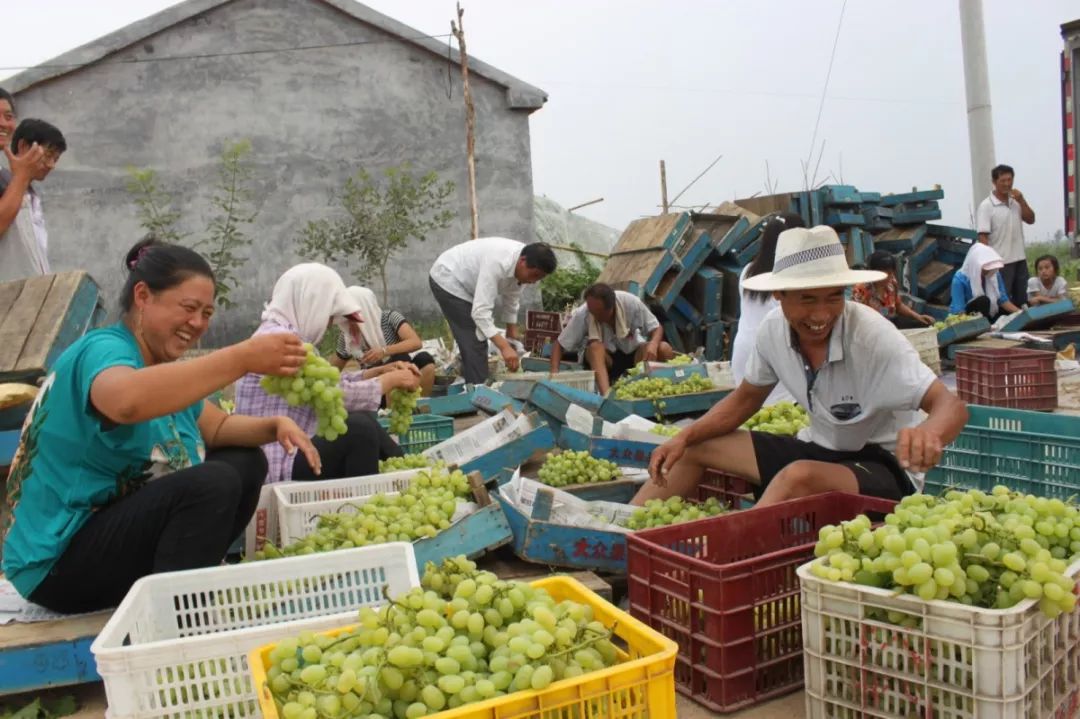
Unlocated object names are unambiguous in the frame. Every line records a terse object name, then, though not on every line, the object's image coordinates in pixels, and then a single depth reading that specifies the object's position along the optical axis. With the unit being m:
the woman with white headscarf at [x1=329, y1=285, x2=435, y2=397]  5.45
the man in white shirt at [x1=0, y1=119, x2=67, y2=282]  4.29
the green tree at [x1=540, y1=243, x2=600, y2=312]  16.30
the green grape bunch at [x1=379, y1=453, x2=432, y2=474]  4.15
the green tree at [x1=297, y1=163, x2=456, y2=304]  13.65
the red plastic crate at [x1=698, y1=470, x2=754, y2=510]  3.58
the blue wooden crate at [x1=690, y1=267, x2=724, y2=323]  10.11
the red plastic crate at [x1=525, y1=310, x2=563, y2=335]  9.53
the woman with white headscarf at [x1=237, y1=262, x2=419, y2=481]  3.86
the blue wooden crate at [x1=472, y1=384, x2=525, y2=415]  5.41
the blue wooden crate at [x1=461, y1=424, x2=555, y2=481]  4.34
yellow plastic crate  1.48
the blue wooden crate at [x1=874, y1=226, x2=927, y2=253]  12.12
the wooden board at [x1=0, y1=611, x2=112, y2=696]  2.52
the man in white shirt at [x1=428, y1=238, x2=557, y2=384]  7.15
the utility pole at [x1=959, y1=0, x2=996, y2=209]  11.77
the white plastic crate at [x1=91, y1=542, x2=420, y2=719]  1.86
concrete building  12.94
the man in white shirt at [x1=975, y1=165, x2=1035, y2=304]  10.59
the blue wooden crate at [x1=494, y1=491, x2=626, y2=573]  3.18
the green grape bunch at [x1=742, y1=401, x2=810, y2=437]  4.30
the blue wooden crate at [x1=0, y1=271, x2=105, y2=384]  3.75
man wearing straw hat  2.87
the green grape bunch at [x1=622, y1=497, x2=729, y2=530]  3.34
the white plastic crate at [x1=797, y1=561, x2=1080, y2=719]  1.77
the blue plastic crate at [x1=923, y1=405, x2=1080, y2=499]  3.40
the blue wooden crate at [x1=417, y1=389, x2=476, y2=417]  6.21
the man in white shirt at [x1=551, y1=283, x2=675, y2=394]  7.64
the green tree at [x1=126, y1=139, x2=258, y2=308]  12.28
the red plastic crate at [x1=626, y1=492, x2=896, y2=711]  2.30
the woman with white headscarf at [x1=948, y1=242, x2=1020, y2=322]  10.26
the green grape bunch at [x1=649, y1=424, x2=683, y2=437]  4.81
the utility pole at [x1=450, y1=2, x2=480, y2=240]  13.64
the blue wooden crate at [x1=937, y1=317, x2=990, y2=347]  9.12
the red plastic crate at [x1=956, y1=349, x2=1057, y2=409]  5.88
